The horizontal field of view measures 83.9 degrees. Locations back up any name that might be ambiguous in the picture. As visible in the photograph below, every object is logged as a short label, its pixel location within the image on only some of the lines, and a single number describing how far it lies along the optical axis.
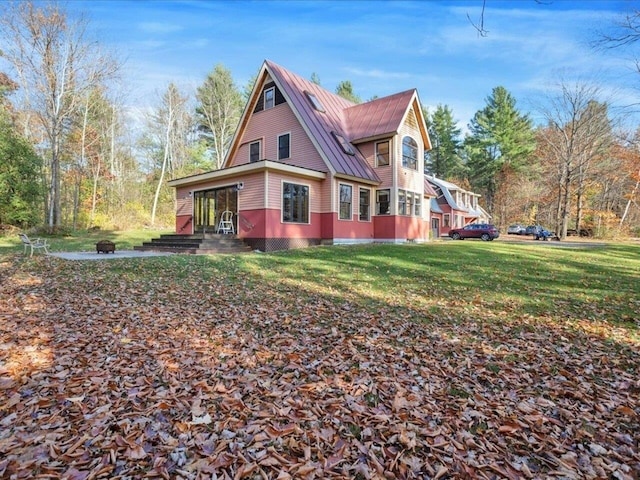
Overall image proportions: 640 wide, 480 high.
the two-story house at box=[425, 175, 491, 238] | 33.92
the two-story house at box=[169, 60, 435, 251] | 14.94
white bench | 11.08
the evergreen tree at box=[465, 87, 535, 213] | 43.81
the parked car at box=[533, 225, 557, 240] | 32.81
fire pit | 12.50
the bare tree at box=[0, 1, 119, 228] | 19.80
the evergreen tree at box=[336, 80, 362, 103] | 43.38
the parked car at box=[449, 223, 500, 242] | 28.75
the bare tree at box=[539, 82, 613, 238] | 29.06
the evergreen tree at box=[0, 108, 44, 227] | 18.66
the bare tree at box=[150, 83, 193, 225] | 33.00
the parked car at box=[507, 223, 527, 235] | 40.62
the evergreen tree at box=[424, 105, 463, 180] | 49.47
